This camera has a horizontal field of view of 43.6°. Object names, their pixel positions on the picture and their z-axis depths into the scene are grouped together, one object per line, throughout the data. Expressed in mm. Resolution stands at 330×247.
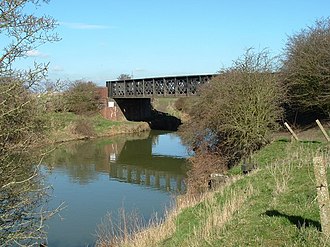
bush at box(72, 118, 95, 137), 45469
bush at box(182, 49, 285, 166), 22344
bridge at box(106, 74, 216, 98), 45094
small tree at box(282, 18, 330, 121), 24000
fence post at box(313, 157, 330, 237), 6012
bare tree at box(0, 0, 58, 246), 7234
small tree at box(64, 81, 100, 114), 52656
